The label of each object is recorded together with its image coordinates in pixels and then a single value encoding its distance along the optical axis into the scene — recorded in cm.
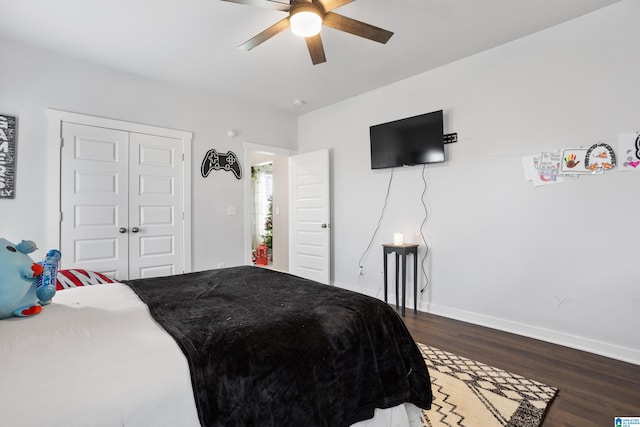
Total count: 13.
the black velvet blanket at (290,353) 103
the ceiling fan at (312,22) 206
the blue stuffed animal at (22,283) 127
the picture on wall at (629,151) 240
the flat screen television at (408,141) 345
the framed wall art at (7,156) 284
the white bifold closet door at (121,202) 323
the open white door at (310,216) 460
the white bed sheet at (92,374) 77
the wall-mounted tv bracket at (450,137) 342
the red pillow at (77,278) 272
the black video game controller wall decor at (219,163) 418
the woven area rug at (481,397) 172
